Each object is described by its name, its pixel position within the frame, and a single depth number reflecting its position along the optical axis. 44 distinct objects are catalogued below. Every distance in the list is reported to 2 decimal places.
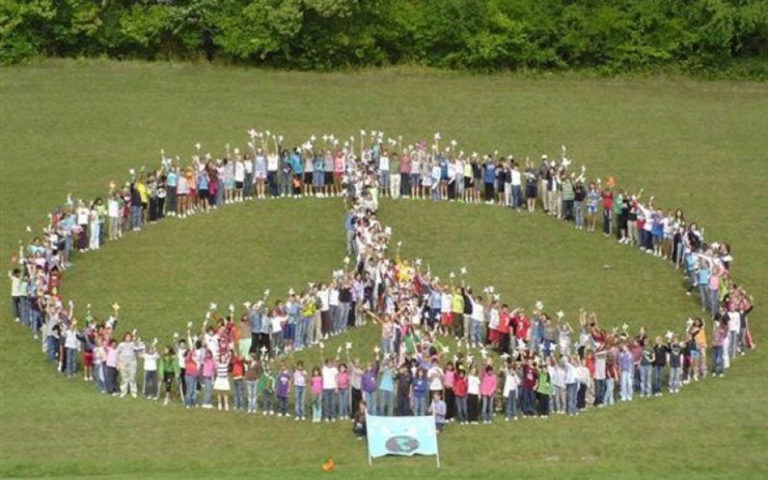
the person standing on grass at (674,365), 40.34
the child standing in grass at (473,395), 38.62
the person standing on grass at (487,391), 38.59
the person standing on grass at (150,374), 39.75
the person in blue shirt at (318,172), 53.38
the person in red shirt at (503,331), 42.38
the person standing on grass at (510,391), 38.72
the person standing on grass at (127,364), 39.84
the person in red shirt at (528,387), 38.84
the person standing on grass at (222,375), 39.06
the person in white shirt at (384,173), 53.31
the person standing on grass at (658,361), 40.31
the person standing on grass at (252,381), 39.16
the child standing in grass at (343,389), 38.72
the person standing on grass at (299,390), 38.69
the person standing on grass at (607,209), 50.91
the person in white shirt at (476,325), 43.12
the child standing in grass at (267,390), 39.00
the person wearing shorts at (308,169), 53.41
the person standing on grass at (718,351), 41.34
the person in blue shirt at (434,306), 43.53
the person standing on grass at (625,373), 39.75
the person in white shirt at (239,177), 52.84
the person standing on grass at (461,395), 38.72
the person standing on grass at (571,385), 39.09
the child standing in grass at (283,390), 38.81
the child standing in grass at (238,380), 39.16
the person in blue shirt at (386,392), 38.59
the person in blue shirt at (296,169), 53.28
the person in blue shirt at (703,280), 45.34
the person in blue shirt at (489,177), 52.94
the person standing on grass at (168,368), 39.56
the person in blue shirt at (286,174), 53.34
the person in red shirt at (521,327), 42.00
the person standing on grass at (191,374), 39.12
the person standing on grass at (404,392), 38.47
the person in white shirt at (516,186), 52.66
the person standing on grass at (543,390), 38.94
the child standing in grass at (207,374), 39.09
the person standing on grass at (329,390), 38.75
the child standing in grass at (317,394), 38.56
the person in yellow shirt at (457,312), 43.41
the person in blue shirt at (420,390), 38.25
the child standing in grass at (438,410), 38.25
